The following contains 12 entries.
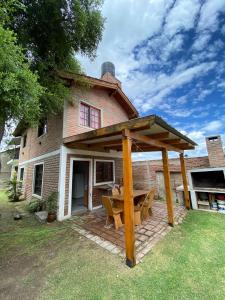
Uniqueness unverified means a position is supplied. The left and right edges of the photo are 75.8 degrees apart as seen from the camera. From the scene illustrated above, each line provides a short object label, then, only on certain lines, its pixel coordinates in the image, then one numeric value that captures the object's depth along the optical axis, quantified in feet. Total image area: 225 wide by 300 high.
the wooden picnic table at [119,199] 16.68
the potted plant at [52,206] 18.09
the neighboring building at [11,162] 53.90
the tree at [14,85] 9.71
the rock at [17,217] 19.62
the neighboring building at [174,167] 21.07
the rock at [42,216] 18.32
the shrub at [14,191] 31.76
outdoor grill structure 19.80
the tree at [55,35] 15.43
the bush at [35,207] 22.39
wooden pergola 9.95
